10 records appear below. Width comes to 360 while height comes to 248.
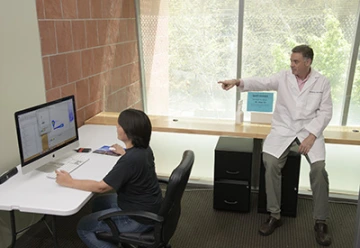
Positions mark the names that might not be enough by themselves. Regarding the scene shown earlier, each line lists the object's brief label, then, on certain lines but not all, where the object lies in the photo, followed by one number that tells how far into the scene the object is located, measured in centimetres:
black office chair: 172
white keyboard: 216
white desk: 175
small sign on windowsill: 329
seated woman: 181
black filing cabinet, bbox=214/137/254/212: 289
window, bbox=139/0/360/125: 342
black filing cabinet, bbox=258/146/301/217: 281
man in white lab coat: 263
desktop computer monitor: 194
